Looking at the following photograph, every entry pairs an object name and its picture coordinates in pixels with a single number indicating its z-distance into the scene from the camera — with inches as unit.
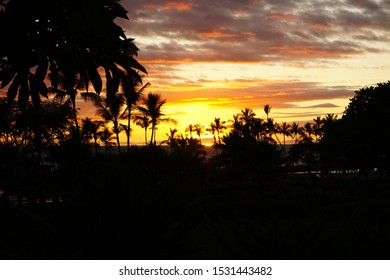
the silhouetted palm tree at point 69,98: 1879.8
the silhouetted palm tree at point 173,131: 4743.1
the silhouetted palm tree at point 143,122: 2591.0
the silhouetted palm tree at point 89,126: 2103.3
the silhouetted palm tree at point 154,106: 2618.1
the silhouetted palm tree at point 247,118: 3677.2
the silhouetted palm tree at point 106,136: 4095.0
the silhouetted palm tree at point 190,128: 5664.4
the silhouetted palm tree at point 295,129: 5044.3
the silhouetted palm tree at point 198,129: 5662.4
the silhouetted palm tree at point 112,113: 2266.1
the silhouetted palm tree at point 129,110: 2343.4
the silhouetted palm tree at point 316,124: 4733.0
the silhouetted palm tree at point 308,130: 4911.4
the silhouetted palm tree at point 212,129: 5226.4
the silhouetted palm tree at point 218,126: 5162.4
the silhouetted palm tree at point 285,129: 4931.1
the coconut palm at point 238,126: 3101.4
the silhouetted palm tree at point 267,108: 4257.6
